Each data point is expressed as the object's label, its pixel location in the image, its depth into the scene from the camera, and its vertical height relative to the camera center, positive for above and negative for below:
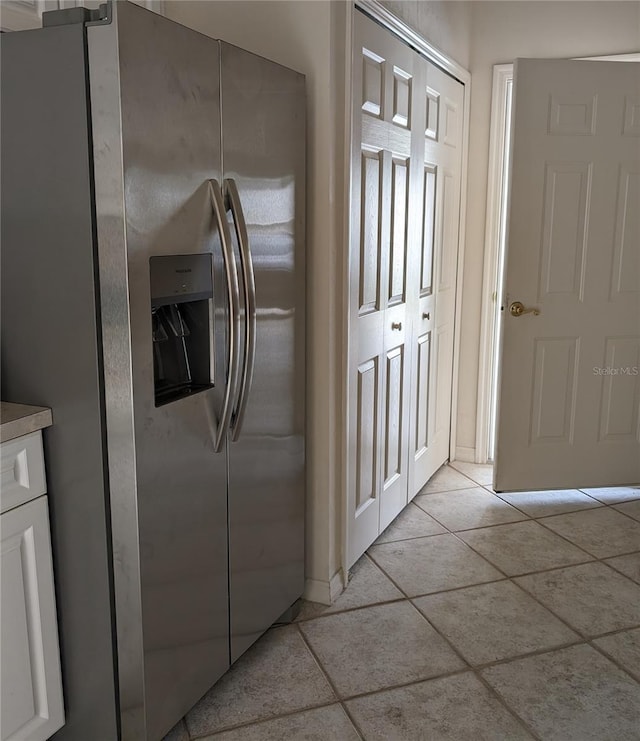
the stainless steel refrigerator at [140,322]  1.54 -0.21
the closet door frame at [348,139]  2.37 +0.30
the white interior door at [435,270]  3.30 -0.18
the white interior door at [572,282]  3.44 -0.23
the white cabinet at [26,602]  1.61 -0.84
